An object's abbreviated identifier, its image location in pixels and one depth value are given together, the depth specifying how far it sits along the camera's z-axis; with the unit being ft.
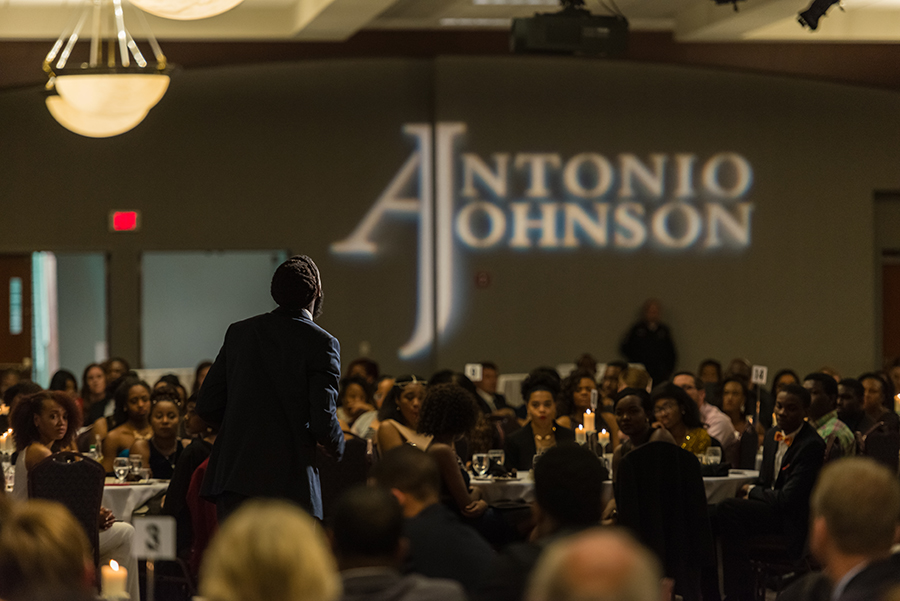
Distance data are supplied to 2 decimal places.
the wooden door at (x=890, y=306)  79.54
